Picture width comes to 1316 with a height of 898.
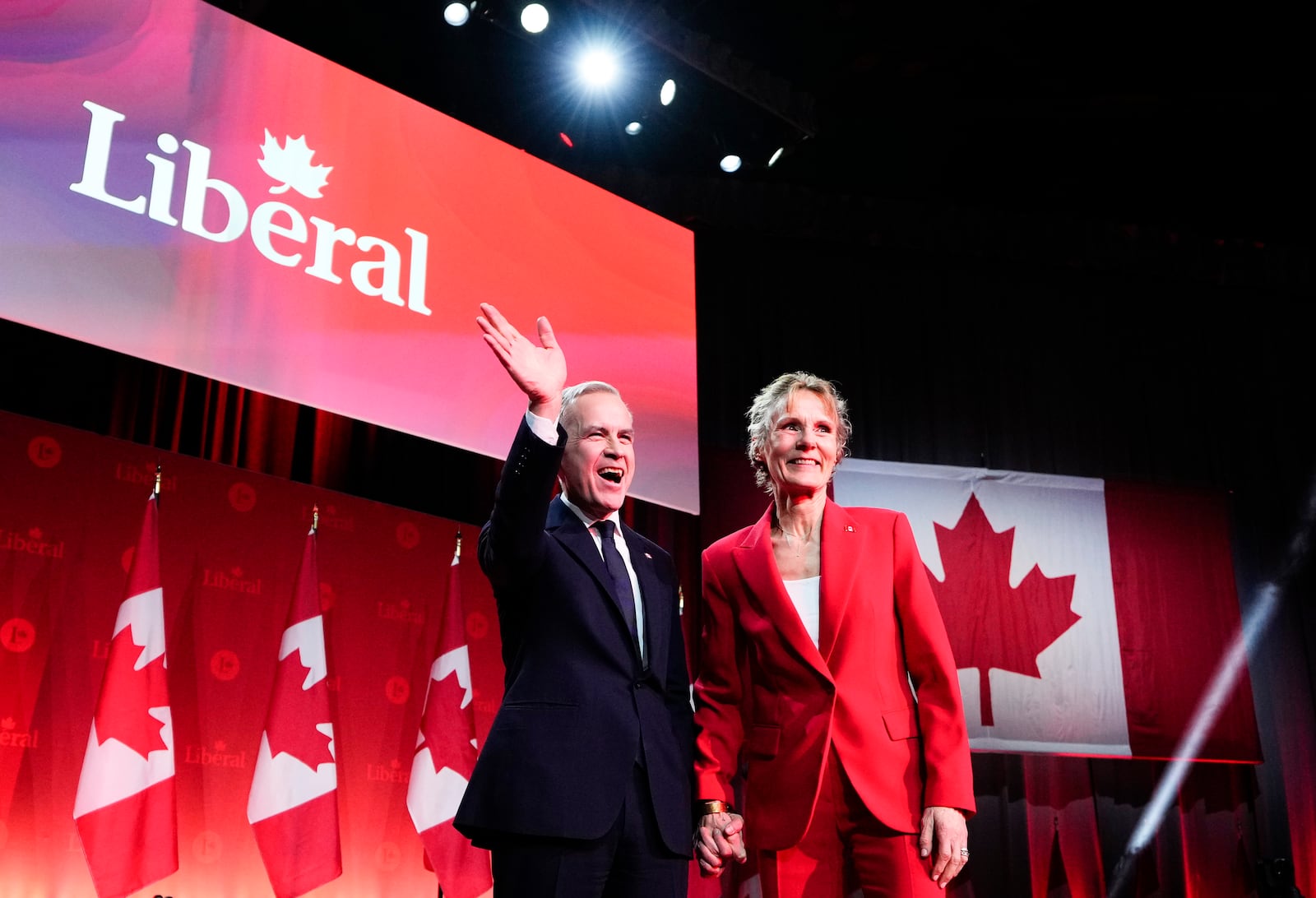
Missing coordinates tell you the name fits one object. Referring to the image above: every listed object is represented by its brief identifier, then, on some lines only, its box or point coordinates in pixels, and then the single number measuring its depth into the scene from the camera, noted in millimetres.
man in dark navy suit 1731
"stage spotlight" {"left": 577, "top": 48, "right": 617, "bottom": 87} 4312
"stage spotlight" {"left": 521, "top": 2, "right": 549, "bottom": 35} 4164
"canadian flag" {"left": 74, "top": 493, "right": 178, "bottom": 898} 3355
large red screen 2781
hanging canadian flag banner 5191
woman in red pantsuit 1908
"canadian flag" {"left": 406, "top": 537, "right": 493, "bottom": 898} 3969
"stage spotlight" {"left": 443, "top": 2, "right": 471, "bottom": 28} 4133
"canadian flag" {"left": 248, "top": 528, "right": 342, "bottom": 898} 3725
